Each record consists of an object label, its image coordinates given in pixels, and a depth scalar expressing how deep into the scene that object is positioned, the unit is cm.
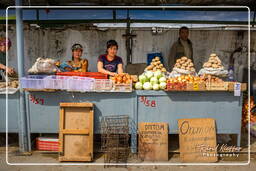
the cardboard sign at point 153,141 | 405
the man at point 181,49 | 634
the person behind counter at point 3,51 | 534
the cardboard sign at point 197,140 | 401
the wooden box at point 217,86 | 405
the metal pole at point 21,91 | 412
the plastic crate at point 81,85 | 406
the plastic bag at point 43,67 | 417
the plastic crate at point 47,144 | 435
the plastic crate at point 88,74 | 421
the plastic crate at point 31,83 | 404
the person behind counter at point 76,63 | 496
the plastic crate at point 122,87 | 405
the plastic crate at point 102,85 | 409
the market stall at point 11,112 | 421
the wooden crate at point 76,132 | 398
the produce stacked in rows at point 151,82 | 411
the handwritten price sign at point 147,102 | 413
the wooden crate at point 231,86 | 405
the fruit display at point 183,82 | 398
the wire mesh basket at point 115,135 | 408
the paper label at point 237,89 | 406
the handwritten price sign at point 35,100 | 418
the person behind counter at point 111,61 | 492
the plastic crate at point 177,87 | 398
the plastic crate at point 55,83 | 401
